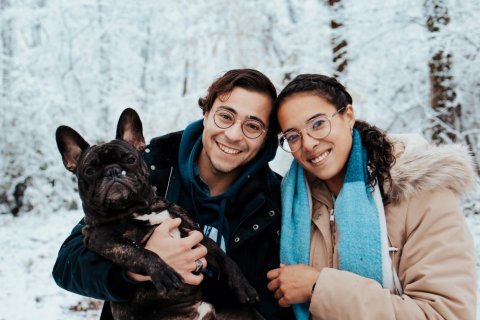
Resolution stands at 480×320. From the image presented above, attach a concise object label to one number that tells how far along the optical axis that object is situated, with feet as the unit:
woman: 7.03
